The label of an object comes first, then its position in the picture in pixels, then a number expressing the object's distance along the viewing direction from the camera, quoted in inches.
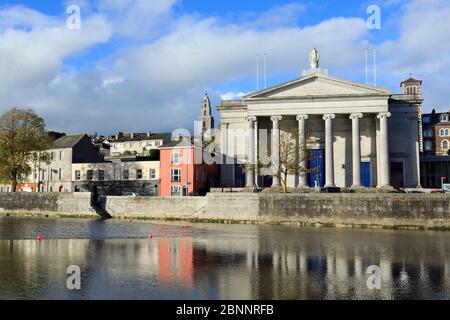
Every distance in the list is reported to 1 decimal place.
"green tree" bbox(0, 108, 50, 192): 2581.2
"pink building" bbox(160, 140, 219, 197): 2561.5
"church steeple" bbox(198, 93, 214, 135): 6560.0
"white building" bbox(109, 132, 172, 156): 5374.0
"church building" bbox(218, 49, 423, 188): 2544.3
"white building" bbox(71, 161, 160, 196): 2701.8
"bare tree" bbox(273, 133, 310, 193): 2244.5
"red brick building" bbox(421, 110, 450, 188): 4498.0
